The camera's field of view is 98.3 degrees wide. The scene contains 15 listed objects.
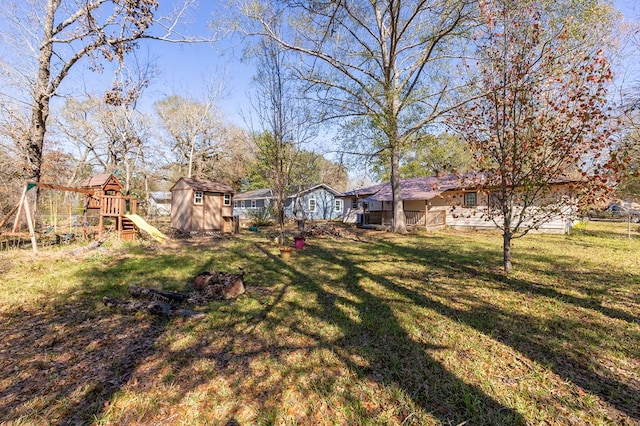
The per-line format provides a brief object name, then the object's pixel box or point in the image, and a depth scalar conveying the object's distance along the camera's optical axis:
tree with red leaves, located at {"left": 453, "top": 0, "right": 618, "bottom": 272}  5.49
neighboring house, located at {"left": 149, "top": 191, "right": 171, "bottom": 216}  39.75
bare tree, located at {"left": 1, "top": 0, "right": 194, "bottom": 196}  9.34
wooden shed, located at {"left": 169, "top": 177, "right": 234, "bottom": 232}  15.81
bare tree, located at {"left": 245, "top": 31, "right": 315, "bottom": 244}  10.71
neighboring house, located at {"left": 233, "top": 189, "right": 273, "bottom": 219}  32.84
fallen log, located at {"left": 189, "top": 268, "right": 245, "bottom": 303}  5.54
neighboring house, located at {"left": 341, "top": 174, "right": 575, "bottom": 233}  18.42
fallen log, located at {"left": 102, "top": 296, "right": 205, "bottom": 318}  4.62
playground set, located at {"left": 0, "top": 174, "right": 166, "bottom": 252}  11.22
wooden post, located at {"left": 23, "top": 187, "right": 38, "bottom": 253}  7.96
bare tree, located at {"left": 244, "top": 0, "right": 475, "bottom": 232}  12.62
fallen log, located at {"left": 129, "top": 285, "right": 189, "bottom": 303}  5.26
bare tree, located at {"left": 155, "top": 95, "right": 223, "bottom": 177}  28.89
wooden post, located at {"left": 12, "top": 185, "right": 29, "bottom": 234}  8.03
